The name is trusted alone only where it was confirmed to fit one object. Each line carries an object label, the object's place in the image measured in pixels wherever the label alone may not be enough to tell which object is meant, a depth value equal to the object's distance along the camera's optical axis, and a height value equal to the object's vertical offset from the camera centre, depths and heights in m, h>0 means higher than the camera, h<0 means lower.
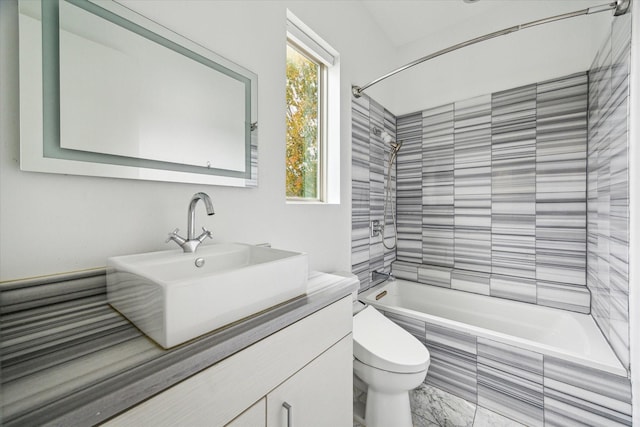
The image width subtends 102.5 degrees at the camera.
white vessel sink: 0.52 -0.19
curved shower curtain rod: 1.17 +0.95
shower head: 2.19 +0.62
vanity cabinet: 0.48 -0.42
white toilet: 1.23 -0.77
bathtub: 1.32 -0.76
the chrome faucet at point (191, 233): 0.86 -0.08
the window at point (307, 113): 1.54 +0.64
